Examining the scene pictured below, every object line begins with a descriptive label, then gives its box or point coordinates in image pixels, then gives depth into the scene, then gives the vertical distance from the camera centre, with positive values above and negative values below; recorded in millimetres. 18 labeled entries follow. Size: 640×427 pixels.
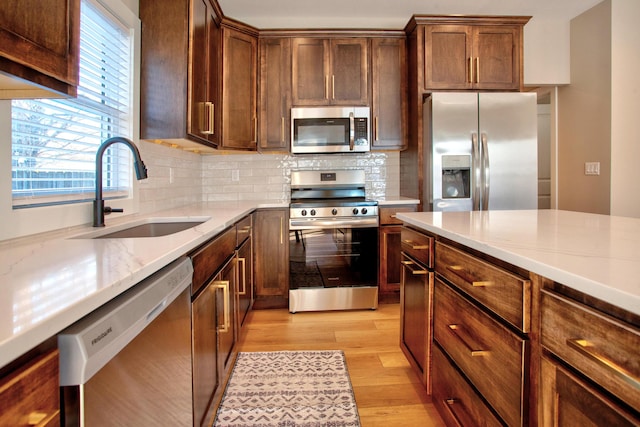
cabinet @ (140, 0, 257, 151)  2227 +844
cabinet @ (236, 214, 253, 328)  2396 -452
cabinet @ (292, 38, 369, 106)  3410 +1241
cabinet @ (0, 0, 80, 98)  780 +367
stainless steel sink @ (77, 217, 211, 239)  1809 -109
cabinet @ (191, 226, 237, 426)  1345 -500
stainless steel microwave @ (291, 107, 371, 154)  3406 +686
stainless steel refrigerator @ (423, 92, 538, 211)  3166 +472
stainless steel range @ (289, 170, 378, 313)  3186 -440
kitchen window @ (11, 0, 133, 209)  1364 +332
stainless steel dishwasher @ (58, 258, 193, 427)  597 -324
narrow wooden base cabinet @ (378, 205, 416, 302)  3258 -412
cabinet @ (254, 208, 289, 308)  3213 -382
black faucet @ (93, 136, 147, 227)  1572 +123
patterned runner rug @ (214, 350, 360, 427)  1710 -980
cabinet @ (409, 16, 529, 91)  3277 +1366
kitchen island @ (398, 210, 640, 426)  667 -280
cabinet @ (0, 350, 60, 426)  460 -256
